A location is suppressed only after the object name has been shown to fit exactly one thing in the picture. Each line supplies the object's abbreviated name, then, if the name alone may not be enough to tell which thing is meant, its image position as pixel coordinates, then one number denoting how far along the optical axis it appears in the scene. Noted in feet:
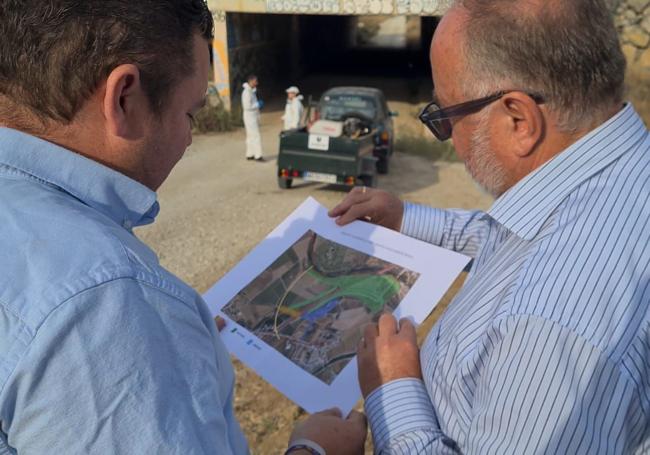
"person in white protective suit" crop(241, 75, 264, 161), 37.88
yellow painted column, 48.01
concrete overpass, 43.29
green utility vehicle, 30.07
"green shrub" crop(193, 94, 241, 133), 45.98
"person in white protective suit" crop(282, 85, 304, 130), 39.81
